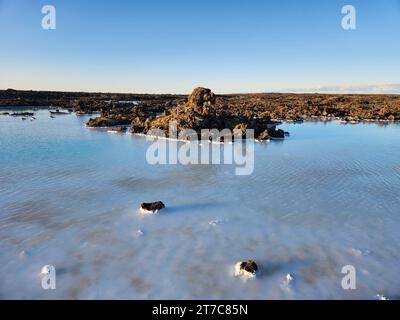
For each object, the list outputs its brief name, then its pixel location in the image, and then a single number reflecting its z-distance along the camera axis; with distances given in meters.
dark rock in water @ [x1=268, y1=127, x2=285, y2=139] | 23.56
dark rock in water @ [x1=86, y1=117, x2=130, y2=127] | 29.15
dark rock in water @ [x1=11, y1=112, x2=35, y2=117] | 38.00
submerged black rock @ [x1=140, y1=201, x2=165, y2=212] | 9.26
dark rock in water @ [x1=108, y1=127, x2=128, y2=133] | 25.97
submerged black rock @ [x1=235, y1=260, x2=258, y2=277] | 6.32
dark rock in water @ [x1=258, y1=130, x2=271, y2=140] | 22.36
